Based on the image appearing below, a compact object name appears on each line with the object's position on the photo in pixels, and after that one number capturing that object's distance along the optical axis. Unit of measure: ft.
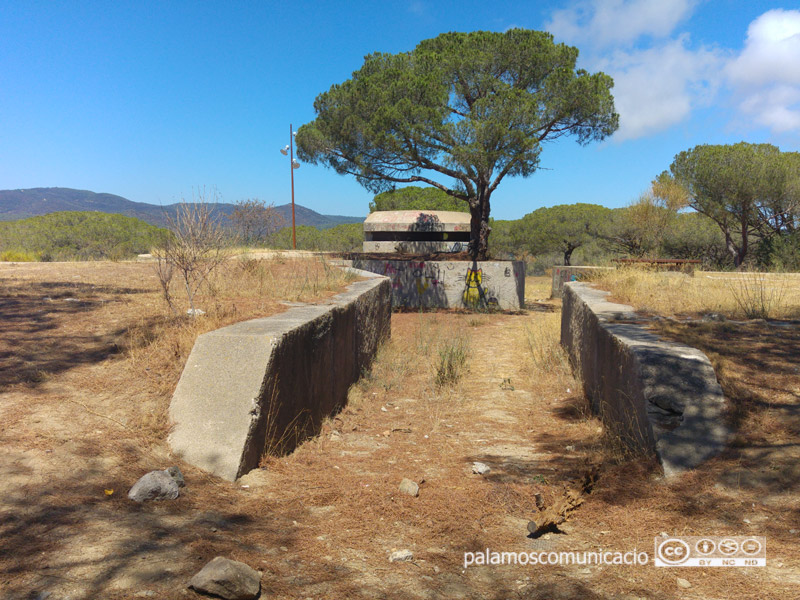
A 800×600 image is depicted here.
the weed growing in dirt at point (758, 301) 18.12
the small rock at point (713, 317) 17.19
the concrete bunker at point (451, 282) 46.93
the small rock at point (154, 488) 8.19
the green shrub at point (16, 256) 47.94
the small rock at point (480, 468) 11.49
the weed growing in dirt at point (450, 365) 20.36
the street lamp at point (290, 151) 75.82
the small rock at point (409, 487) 10.18
